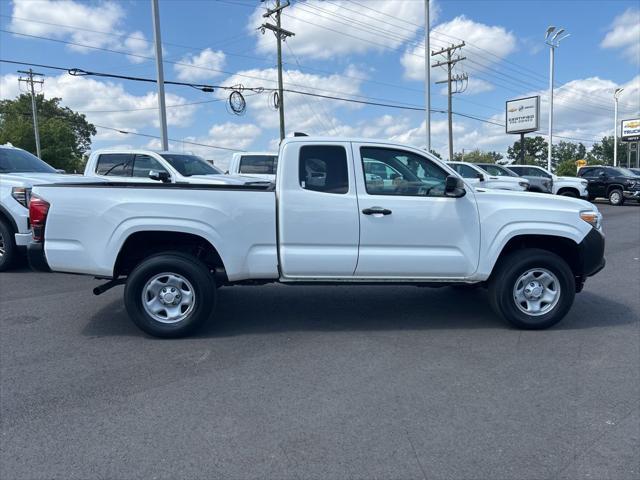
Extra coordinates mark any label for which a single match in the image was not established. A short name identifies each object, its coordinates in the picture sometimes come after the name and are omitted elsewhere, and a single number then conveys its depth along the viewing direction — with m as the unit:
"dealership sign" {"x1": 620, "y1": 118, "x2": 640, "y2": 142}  55.25
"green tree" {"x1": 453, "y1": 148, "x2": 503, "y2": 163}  77.69
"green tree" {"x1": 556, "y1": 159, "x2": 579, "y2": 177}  67.22
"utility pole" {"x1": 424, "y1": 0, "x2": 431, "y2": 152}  22.95
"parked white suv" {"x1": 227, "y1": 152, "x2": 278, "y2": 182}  13.35
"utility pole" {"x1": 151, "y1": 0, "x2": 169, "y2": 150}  16.70
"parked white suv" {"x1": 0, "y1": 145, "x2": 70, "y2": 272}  7.94
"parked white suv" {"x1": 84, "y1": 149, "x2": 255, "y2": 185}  10.57
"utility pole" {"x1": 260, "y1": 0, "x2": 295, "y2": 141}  25.70
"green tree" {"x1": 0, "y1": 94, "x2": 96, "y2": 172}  53.88
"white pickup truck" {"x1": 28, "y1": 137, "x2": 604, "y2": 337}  4.92
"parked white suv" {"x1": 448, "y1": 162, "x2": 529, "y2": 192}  16.62
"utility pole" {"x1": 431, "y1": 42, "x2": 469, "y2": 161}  36.75
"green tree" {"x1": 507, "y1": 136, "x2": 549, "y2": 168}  105.12
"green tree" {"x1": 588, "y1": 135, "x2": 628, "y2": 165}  100.12
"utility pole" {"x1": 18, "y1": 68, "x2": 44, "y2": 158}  51.47
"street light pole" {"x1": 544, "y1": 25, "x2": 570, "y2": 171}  32.85
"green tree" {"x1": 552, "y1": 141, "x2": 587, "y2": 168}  109.07
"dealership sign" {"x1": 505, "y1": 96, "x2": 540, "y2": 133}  38.31
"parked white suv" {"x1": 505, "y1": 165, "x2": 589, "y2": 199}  21.62
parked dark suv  22.98
